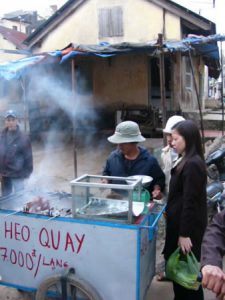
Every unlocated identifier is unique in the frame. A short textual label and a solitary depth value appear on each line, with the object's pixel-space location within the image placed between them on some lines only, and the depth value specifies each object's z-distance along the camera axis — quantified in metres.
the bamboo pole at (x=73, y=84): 7.67
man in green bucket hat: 3.18
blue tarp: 8.16
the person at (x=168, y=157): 4.14
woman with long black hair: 2.72
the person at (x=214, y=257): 1.50
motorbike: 5.26
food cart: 2.50
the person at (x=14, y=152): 5.38
